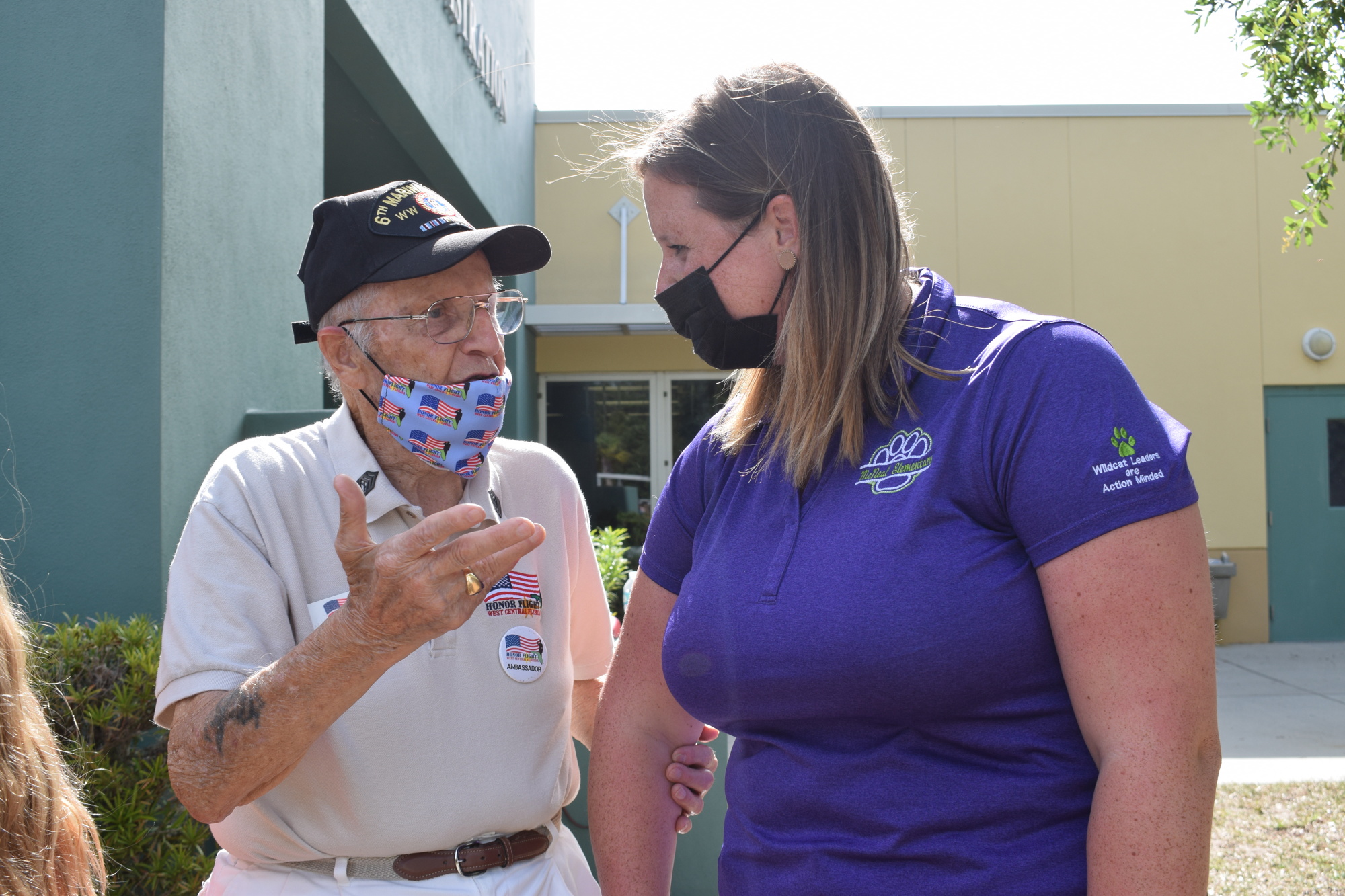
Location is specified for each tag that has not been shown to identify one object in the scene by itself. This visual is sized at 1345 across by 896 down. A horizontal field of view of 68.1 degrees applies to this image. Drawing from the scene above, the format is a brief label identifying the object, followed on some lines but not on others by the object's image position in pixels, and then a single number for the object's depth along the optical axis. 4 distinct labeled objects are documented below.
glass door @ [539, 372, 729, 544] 12.31
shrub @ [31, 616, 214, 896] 2.65
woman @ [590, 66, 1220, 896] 1.23
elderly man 1.49
